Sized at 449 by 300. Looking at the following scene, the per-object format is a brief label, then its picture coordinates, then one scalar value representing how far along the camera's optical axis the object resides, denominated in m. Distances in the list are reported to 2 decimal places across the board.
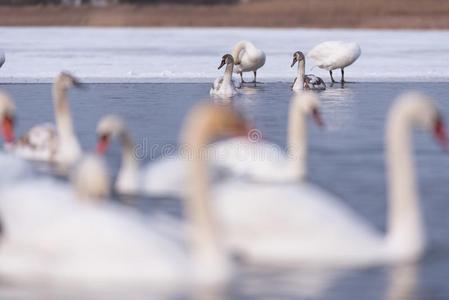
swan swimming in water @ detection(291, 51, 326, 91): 34.59
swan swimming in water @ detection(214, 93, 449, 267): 11.95
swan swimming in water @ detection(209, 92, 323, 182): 16.41
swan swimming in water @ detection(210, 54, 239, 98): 32.78
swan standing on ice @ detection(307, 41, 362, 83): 38.56
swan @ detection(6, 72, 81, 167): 19.53
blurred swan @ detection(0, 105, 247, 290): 10.39
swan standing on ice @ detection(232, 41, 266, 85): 37.91
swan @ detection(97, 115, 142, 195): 16.50
